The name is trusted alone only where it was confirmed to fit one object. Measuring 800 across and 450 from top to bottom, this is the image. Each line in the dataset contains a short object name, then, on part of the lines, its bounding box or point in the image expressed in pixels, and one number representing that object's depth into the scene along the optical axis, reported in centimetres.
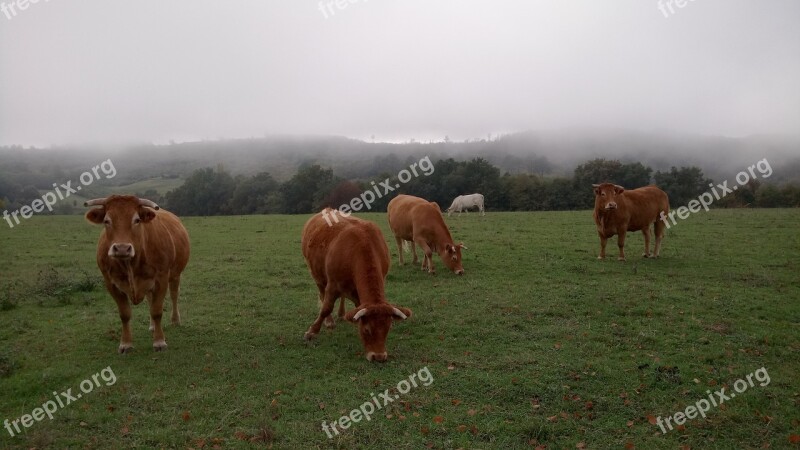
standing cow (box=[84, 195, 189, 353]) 758
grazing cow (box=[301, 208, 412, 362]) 793
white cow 3816
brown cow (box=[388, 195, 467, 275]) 1451
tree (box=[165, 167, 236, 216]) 6812
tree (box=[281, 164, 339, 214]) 6188
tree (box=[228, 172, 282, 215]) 6414
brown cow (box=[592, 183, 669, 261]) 1598
